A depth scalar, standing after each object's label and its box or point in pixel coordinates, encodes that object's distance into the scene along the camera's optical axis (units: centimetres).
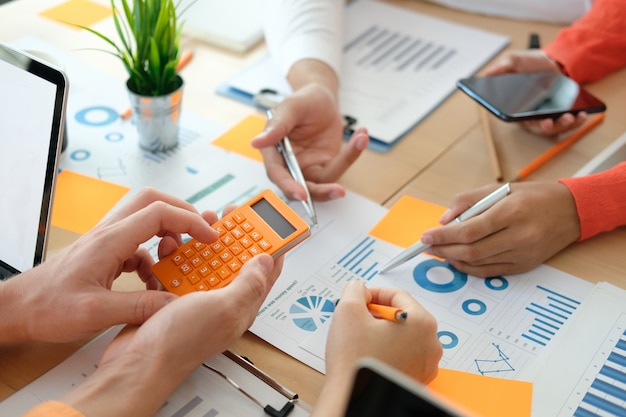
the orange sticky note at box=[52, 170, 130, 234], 94
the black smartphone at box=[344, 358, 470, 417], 40
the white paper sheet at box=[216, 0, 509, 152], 117
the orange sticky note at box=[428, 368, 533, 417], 69
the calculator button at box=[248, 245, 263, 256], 75
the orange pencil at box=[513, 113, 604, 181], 104
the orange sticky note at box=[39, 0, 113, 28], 140
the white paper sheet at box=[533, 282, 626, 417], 70
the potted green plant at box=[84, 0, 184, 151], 98
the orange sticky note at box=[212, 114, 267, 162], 108
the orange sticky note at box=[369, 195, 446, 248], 93
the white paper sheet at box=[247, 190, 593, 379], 76
